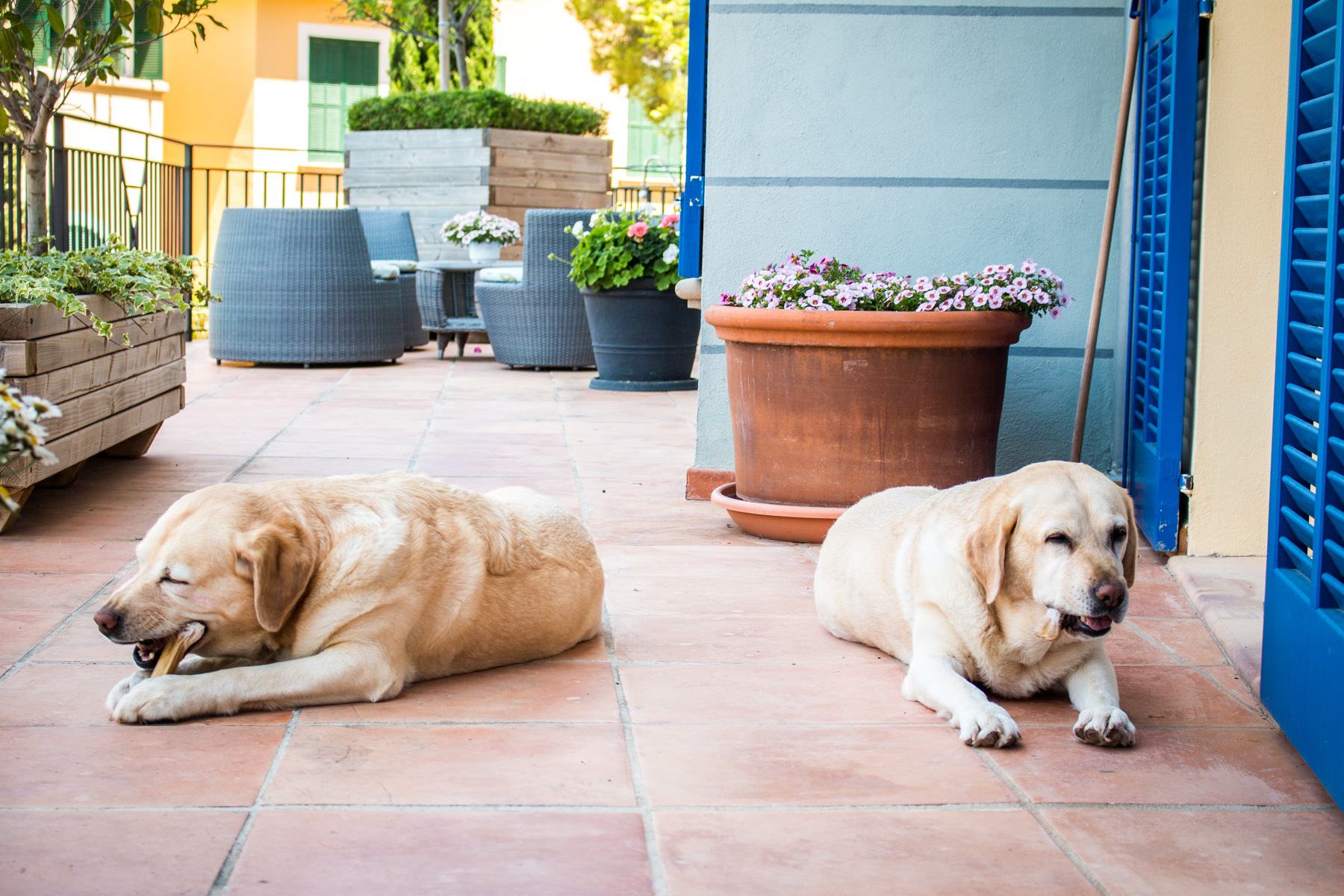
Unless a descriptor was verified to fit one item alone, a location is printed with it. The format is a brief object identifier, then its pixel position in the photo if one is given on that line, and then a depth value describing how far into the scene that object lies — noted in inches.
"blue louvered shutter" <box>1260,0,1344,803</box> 92.4
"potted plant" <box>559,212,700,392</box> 346.0
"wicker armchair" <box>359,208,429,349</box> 488.1
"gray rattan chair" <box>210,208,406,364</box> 381.7
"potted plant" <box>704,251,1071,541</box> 175.6
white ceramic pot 471.2
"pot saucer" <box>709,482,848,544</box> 180.2
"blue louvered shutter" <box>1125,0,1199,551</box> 165.9
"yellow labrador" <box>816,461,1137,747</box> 103.1
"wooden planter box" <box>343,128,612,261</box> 588.7
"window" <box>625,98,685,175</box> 927.0
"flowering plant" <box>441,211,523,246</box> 472.1
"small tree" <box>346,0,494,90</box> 625.0
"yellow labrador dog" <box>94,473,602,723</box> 103.5
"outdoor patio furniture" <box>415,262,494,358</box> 446.9
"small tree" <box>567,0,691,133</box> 760.3
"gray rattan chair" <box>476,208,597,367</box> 382.6
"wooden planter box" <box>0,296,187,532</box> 166.2
